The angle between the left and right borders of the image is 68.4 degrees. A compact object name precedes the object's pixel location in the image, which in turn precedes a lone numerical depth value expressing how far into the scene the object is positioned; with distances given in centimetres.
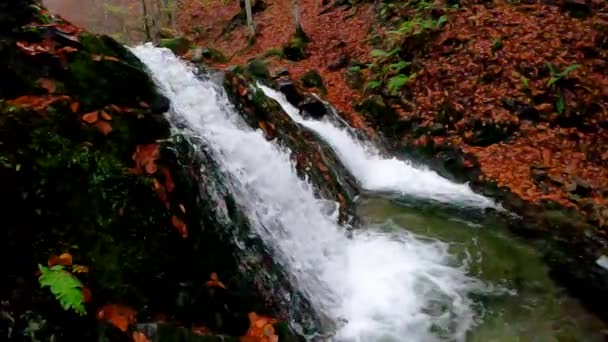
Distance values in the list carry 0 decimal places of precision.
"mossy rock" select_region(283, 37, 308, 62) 1404
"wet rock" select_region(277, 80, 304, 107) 1046
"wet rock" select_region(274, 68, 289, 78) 1208
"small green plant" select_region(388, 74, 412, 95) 1026
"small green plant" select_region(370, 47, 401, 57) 1109
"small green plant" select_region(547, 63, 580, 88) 862
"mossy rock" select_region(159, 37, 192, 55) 1263
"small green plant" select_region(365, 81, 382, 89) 1081
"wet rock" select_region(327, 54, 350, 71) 1267
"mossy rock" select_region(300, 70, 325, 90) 1183
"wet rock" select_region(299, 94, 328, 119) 1014
